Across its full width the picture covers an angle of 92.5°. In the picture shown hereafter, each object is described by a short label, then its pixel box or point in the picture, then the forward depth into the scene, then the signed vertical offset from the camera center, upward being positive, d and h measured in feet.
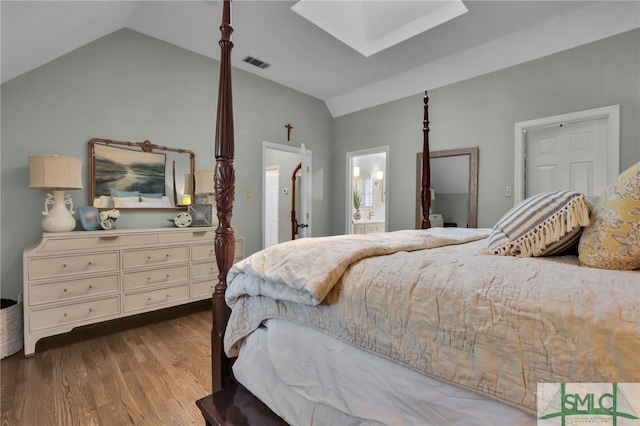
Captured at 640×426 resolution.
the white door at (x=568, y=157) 9.07 +1.62
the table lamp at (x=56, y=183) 7.82 +0.64
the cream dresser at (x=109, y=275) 7.59 -1.92
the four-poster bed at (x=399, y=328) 2.01 -0.98
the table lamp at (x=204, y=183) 11.26 +0.91
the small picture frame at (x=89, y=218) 8.91 -0.32
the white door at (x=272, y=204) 17.37 +0.21
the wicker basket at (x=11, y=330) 7.32 -3.04
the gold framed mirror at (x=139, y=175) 9.56 +1.08
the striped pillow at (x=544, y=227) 3.47 -0.22
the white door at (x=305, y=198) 13.65 +0.45
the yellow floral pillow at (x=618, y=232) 2.92 -0.23
